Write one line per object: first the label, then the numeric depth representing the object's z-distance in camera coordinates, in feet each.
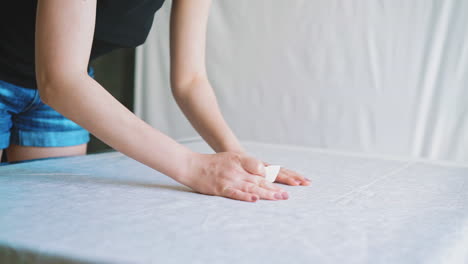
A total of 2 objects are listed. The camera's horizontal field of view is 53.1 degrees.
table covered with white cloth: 1.95
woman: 2.67
